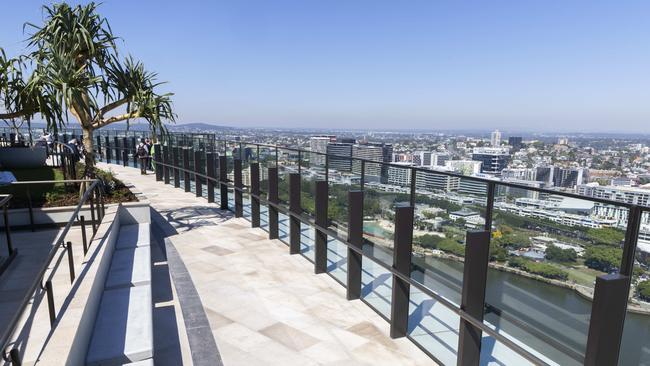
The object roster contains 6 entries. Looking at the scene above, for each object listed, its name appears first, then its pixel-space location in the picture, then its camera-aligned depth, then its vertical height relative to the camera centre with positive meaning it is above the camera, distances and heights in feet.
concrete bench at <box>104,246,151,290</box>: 17.40 -6.91
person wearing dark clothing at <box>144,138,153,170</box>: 67.62 -4.86
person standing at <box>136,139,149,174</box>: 65.16 -5.71
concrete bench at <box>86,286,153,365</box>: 12.35 -7.00
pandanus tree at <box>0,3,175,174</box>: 26.05 +2.69
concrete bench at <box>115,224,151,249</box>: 23.10 -7.06
